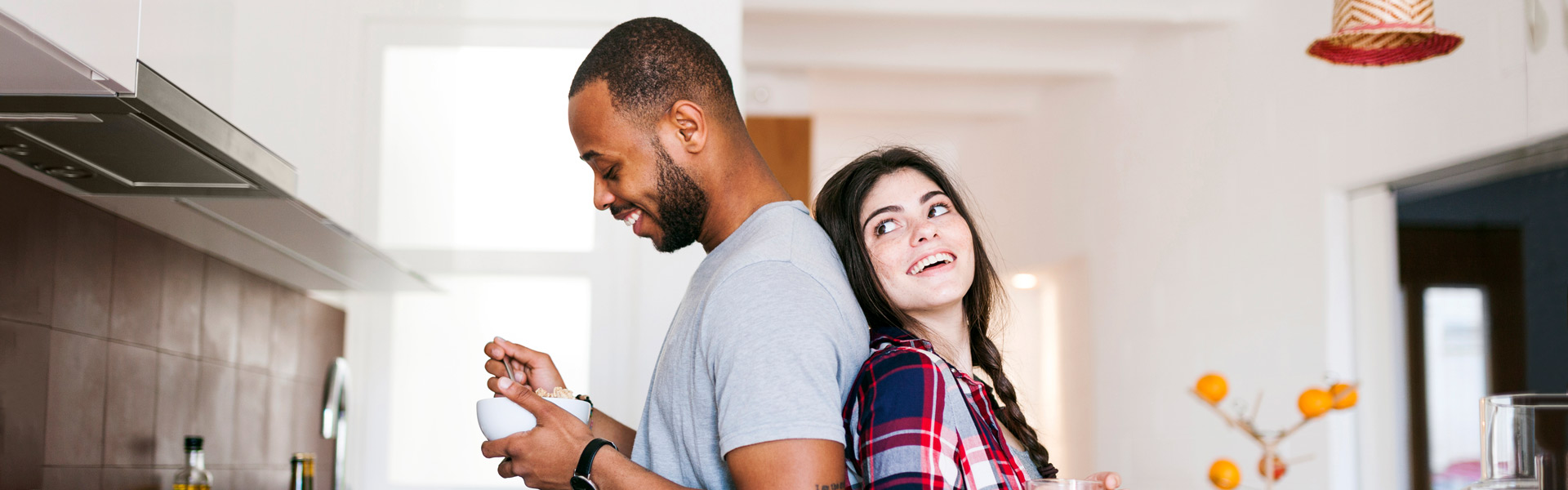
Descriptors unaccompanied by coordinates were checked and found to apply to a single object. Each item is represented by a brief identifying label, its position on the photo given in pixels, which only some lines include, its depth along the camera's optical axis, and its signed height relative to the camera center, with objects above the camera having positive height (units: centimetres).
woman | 113 +3
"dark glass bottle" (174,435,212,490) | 191 -19
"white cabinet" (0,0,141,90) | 101 +29
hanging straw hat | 225 +65
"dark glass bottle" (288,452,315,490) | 222 -22
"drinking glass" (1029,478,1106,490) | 113 -12
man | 107 +5
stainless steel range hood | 122 +25
